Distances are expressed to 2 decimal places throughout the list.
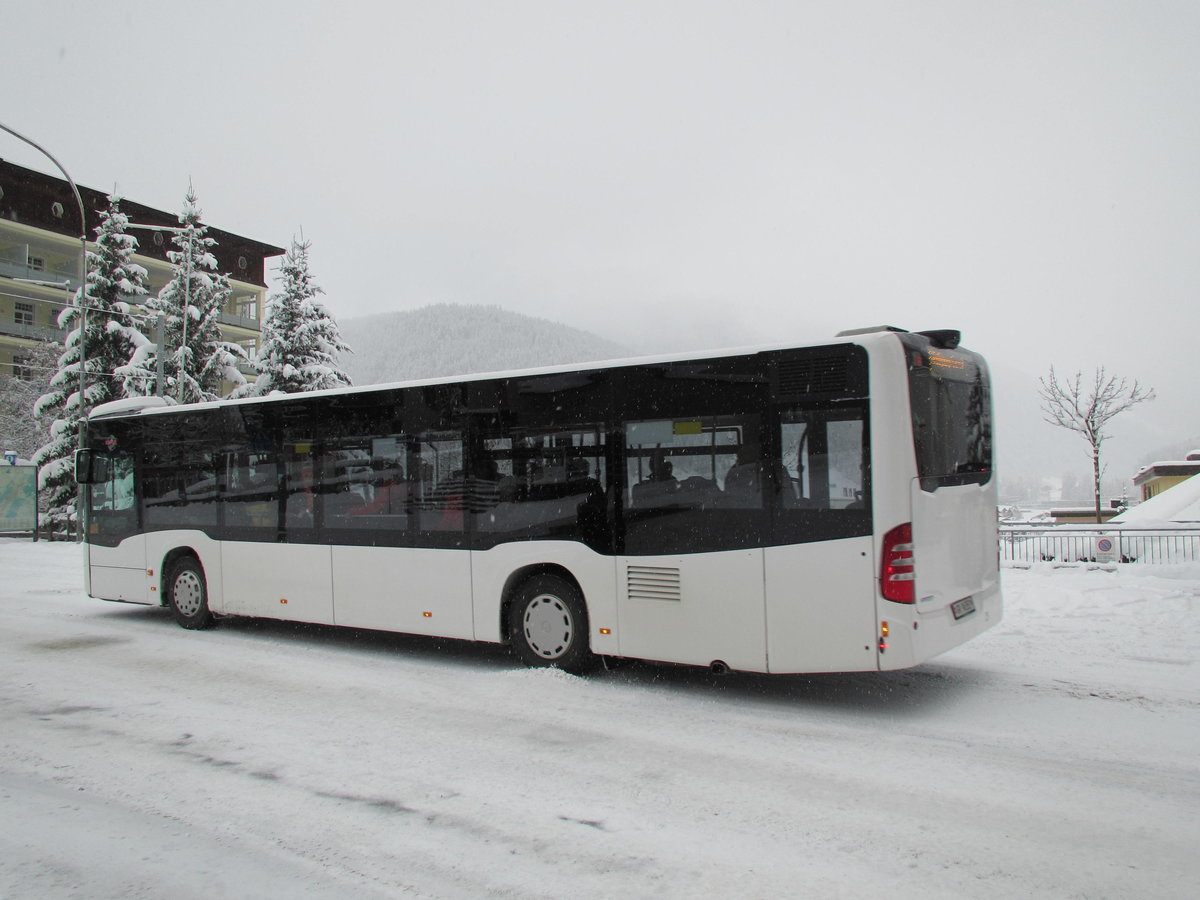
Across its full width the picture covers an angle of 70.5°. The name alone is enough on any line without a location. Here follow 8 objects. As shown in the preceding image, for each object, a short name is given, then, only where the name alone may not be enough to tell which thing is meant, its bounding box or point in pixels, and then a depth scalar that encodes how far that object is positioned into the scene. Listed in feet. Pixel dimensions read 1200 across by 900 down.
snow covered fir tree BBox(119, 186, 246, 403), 108.88
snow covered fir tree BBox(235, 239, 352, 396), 104.58
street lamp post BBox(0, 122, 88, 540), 67.20
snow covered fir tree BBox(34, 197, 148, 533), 100.12
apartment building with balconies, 175.32
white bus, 20.48
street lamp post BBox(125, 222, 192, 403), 101.30
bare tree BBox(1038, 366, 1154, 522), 109.81
